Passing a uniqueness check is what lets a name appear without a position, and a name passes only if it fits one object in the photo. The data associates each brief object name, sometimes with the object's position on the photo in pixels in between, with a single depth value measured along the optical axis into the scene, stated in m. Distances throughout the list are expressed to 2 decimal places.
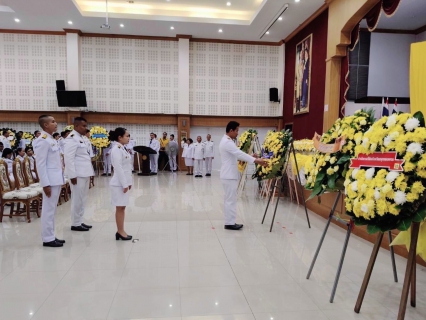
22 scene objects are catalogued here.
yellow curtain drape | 2.73
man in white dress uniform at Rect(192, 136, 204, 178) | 12.18
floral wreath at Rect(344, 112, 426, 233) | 2.05
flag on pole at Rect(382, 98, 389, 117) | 9.73
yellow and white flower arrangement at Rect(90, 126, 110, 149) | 10.29
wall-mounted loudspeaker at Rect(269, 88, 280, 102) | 13.62
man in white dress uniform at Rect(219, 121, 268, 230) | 4.88
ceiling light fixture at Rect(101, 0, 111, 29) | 10.81
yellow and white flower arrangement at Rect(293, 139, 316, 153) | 7.06
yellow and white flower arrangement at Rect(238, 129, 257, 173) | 6.95
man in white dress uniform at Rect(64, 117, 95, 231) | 4.51
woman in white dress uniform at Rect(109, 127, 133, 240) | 4.07
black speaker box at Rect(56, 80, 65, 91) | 12.36
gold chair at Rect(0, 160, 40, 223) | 5.11
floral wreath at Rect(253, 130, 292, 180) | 5.27
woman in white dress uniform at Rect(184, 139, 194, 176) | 12.65
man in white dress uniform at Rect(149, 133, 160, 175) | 12.78
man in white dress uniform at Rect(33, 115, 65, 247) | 3.88
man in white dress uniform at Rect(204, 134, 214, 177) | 12.34
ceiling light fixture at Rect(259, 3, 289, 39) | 9.72
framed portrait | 10.88
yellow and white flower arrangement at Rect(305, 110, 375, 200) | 2.81
